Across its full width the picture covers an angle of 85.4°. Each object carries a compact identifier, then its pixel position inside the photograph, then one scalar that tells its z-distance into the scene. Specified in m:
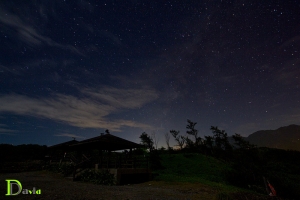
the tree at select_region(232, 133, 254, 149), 30.86
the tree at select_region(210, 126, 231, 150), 49.40
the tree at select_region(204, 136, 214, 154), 49.38
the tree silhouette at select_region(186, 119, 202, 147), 51.76
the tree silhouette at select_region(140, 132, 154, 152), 41.62
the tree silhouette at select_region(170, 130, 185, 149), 54.66
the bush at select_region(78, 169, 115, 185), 13.49
